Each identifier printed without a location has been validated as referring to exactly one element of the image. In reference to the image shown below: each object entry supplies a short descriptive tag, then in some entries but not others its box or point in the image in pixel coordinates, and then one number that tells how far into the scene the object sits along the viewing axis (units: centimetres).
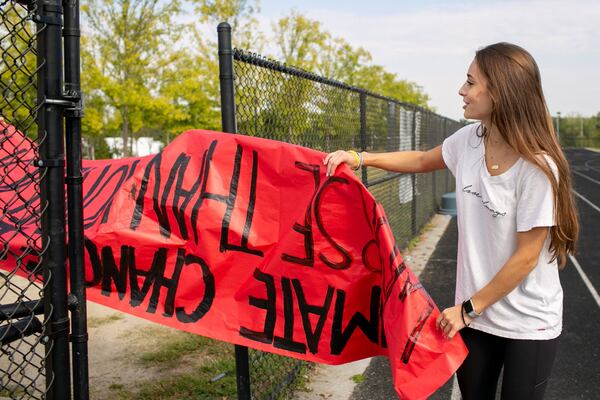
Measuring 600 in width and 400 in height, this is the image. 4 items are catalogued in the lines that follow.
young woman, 210
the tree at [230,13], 2334
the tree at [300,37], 2736
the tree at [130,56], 1925
